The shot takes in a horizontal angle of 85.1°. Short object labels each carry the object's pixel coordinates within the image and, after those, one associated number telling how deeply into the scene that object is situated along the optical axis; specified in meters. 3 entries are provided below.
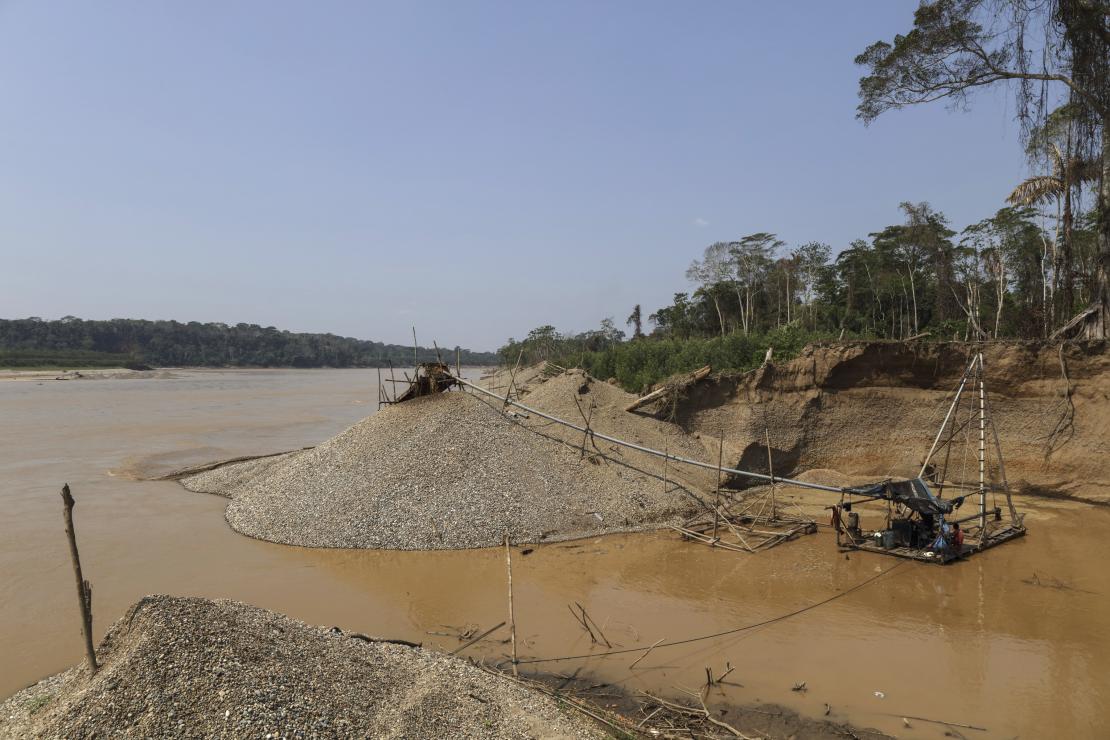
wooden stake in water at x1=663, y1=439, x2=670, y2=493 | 13.99
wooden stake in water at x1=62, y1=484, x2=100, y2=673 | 5.32
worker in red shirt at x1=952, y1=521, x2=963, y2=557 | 10.53
